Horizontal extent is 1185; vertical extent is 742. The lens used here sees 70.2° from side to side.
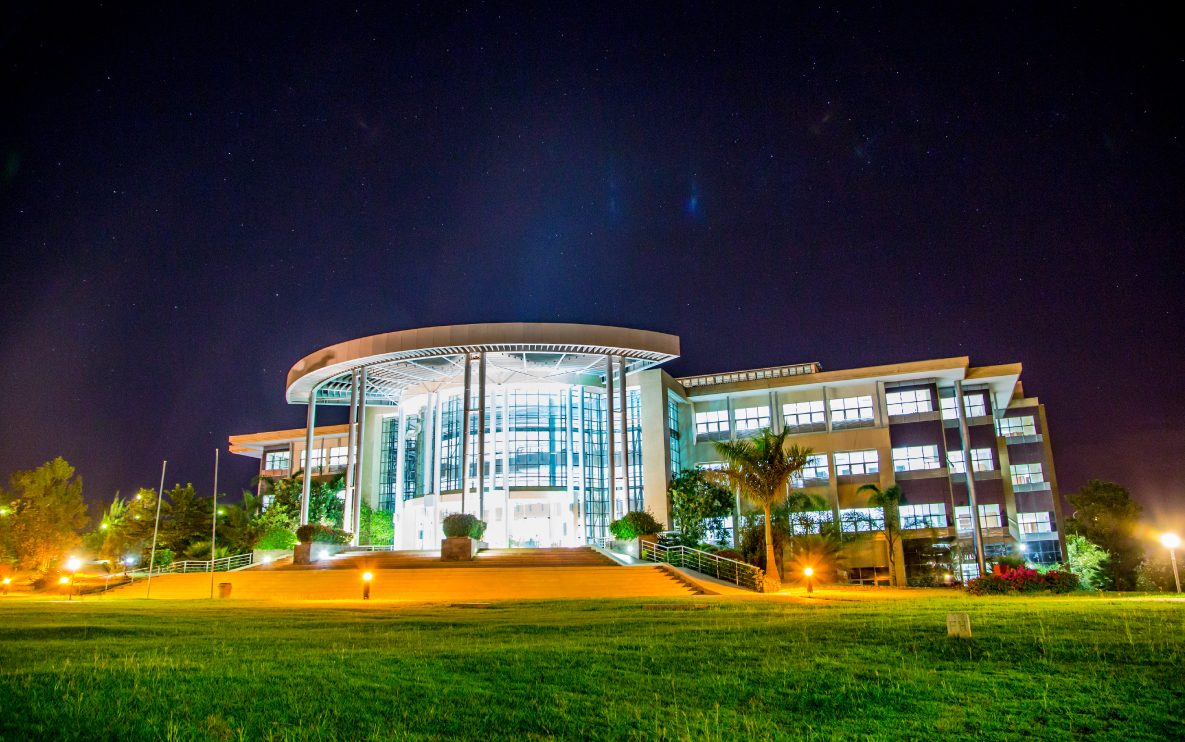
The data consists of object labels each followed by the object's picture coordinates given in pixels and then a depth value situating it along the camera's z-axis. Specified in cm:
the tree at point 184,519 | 4606
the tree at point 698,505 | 4291
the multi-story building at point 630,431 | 4362
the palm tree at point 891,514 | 4203
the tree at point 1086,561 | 4372
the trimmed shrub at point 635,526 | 3722
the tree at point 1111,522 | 4594
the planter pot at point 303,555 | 3750
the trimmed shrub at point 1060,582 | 2295
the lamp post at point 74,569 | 3611
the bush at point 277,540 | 4075
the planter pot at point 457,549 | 3506
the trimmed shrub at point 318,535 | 3822
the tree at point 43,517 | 5156
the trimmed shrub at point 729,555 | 3269
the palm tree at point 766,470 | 2877
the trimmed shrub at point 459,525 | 3578
